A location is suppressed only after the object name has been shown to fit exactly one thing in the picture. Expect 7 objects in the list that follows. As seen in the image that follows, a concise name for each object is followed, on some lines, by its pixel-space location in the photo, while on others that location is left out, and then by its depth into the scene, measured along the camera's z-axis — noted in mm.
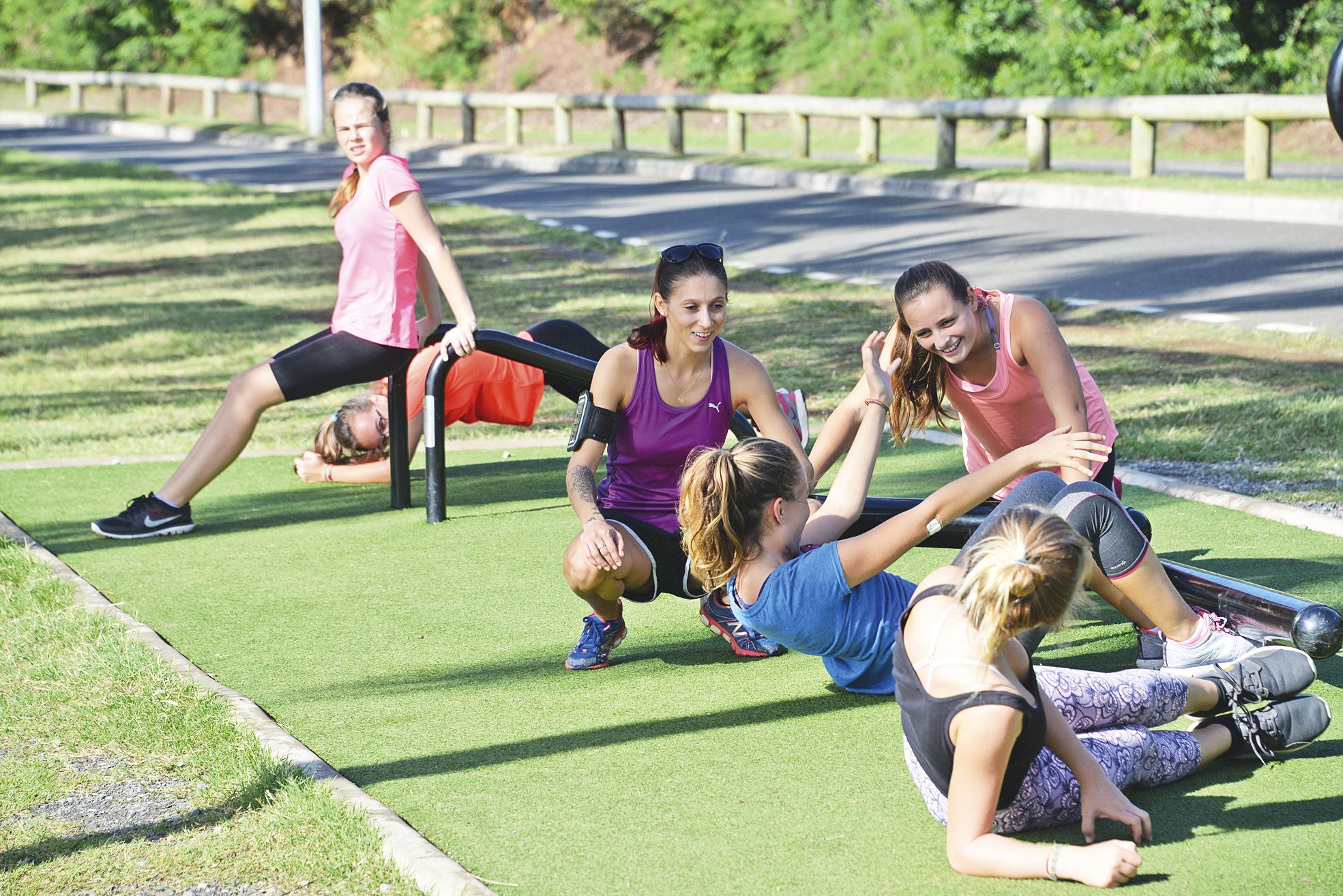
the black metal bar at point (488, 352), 12758
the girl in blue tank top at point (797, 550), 8000
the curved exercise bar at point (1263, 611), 8281
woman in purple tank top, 9766
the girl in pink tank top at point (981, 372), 9273
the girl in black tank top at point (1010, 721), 6480
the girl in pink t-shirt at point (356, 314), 12953
